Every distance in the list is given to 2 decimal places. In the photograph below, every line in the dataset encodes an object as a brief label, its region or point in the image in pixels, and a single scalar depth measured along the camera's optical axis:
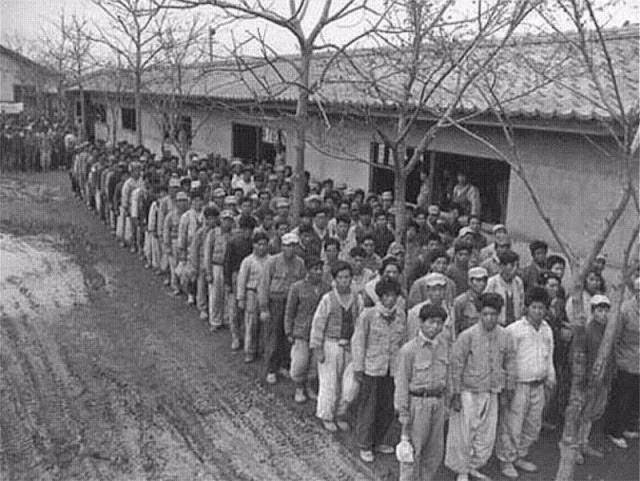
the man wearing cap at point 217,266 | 8.34
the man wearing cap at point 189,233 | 9.29
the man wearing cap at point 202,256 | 8.61
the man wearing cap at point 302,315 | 6.49
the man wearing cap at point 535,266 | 6.91
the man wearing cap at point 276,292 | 7.02
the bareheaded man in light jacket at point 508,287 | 6.34
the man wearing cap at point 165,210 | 10.27
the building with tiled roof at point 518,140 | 7.57
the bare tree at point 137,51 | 14.98
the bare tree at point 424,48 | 6.04
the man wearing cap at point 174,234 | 9.85
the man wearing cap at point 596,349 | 5.79
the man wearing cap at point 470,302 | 6.02
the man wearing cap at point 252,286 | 7.41
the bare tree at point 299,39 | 7.36
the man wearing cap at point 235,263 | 8.05
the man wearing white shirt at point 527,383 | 5.45
